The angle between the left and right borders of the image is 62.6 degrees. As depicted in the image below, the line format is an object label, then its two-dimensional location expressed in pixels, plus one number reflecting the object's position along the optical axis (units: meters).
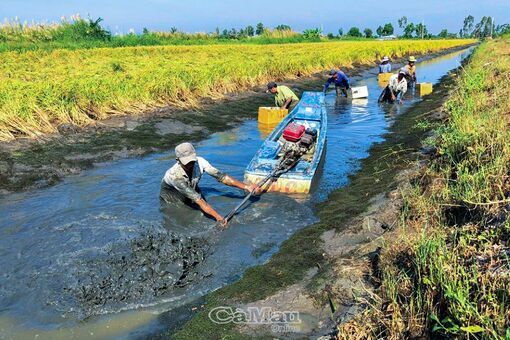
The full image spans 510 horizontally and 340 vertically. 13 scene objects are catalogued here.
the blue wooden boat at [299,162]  7.27
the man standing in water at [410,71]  16.95
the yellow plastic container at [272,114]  12.98
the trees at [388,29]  96.06
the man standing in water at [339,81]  17.24
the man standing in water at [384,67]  21.53
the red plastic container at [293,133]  8.76
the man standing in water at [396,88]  16.52
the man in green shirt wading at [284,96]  12.62
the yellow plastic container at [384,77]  21.56
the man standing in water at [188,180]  5.85
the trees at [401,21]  110.85
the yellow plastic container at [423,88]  18.48
